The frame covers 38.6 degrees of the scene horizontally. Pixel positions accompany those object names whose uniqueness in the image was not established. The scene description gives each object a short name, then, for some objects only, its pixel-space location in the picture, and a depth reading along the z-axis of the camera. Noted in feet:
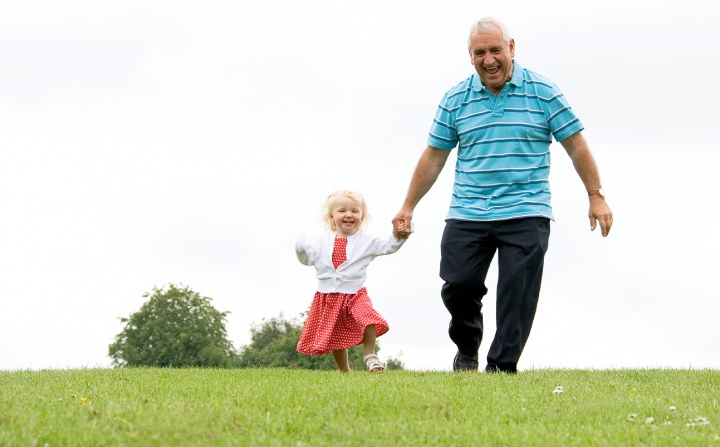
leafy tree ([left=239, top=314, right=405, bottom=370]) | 110.30
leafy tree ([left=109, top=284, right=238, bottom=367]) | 120.06
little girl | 34.32
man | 30.37
